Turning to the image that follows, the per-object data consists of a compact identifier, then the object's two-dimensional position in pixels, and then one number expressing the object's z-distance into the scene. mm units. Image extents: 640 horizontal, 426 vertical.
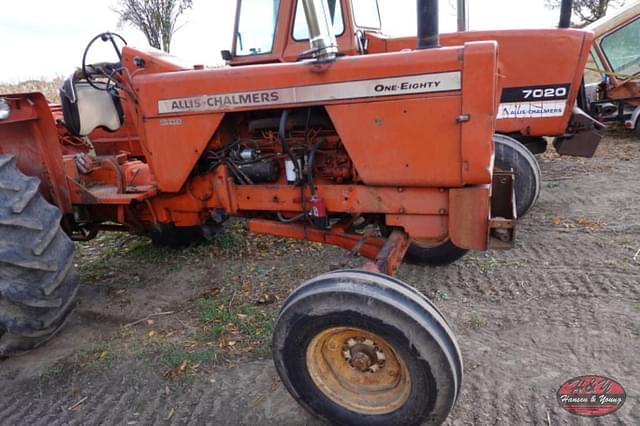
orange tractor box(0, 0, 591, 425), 2127
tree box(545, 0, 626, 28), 18406
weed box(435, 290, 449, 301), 3348
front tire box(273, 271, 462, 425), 1989
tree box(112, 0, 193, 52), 19562
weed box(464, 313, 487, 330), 2969
